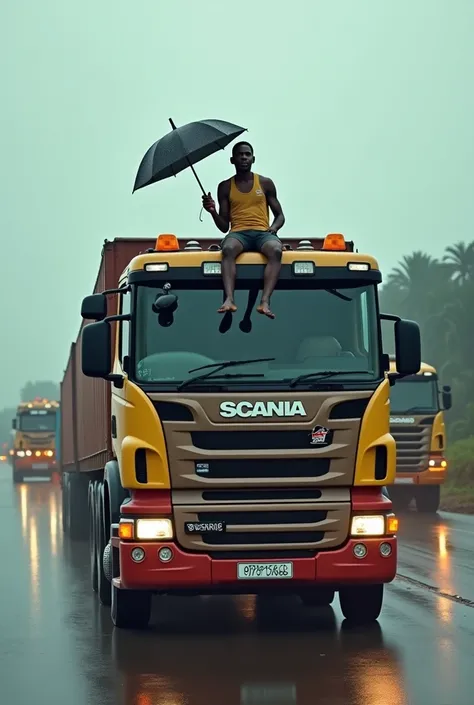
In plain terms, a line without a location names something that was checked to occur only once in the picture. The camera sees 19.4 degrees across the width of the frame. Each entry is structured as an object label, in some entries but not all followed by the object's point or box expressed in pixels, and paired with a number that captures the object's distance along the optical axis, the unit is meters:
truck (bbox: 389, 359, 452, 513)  26.33
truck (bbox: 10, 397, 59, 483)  56.22
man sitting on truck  10.26
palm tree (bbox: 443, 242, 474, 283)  82.25
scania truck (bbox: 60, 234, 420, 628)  9.86
